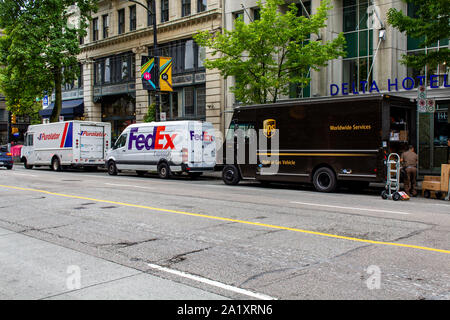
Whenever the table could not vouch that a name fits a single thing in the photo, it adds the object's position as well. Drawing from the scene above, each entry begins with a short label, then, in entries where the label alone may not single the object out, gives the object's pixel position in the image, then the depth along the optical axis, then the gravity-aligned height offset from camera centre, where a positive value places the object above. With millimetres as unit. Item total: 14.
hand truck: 13734 -858
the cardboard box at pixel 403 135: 15812 +562
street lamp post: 25141 +3503
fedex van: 21688 +176
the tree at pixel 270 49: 20453 +4707
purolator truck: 28094 +457
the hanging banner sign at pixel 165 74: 25391 +4333
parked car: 30984 -562
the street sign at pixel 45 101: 45541 +4917
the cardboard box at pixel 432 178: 14651 -874
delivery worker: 14766 -519
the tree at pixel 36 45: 33750 +7986
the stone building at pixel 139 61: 30562 +7088
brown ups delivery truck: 14898 +472
